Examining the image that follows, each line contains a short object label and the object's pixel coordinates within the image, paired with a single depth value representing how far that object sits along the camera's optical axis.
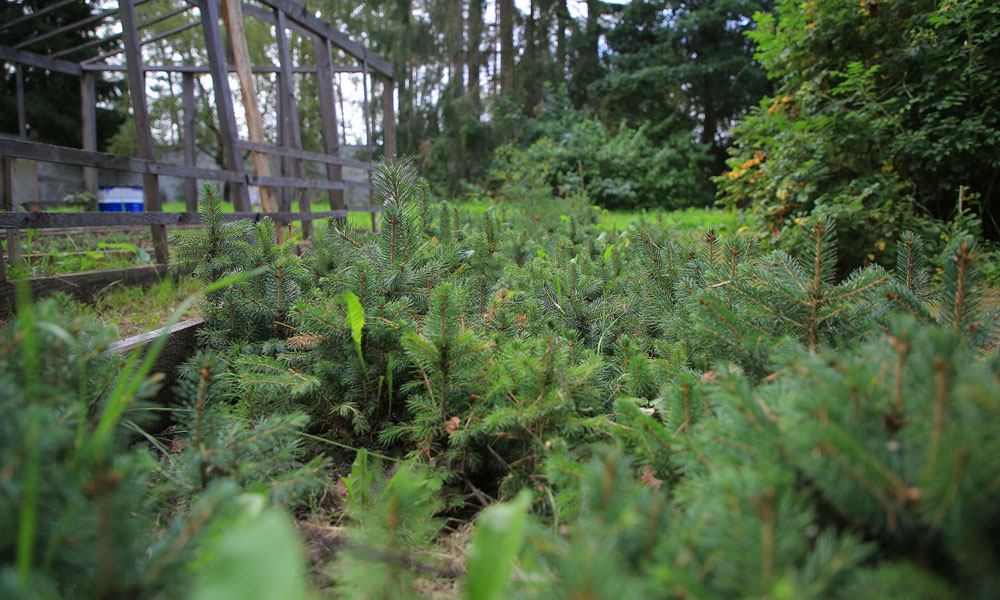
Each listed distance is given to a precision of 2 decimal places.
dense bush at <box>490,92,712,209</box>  11.82
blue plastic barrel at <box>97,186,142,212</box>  8.30
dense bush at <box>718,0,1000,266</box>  3.50
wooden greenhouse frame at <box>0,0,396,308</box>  3.35
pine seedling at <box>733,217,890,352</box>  1.16
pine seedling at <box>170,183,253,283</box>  1.70
